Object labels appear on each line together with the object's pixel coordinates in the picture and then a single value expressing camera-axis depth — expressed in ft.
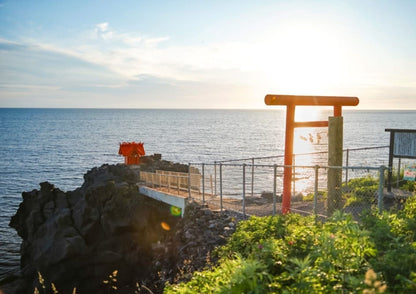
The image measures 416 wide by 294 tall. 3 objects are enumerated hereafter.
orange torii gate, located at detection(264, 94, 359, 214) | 37.73
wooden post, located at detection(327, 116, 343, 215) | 37.11
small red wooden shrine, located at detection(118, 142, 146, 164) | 86.69
